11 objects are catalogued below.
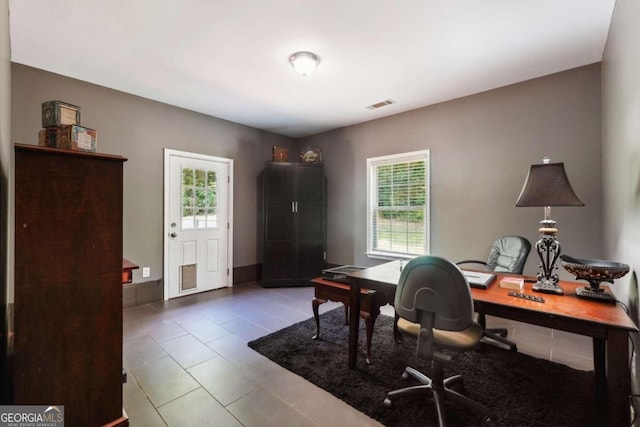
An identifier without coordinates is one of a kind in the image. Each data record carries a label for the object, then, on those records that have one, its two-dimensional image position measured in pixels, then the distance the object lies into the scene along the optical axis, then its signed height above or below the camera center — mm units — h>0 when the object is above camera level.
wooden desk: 1178 -499
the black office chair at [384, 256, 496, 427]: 1448 -522
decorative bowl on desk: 1495 -314
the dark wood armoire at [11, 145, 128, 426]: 1230 -320
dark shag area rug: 1657 -1182
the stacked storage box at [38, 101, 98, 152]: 1362 +420
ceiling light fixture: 2668 +1476
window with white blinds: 4059 +143
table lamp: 1720 +97
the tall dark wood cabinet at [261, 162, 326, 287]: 4707 -135
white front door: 3938 -117
